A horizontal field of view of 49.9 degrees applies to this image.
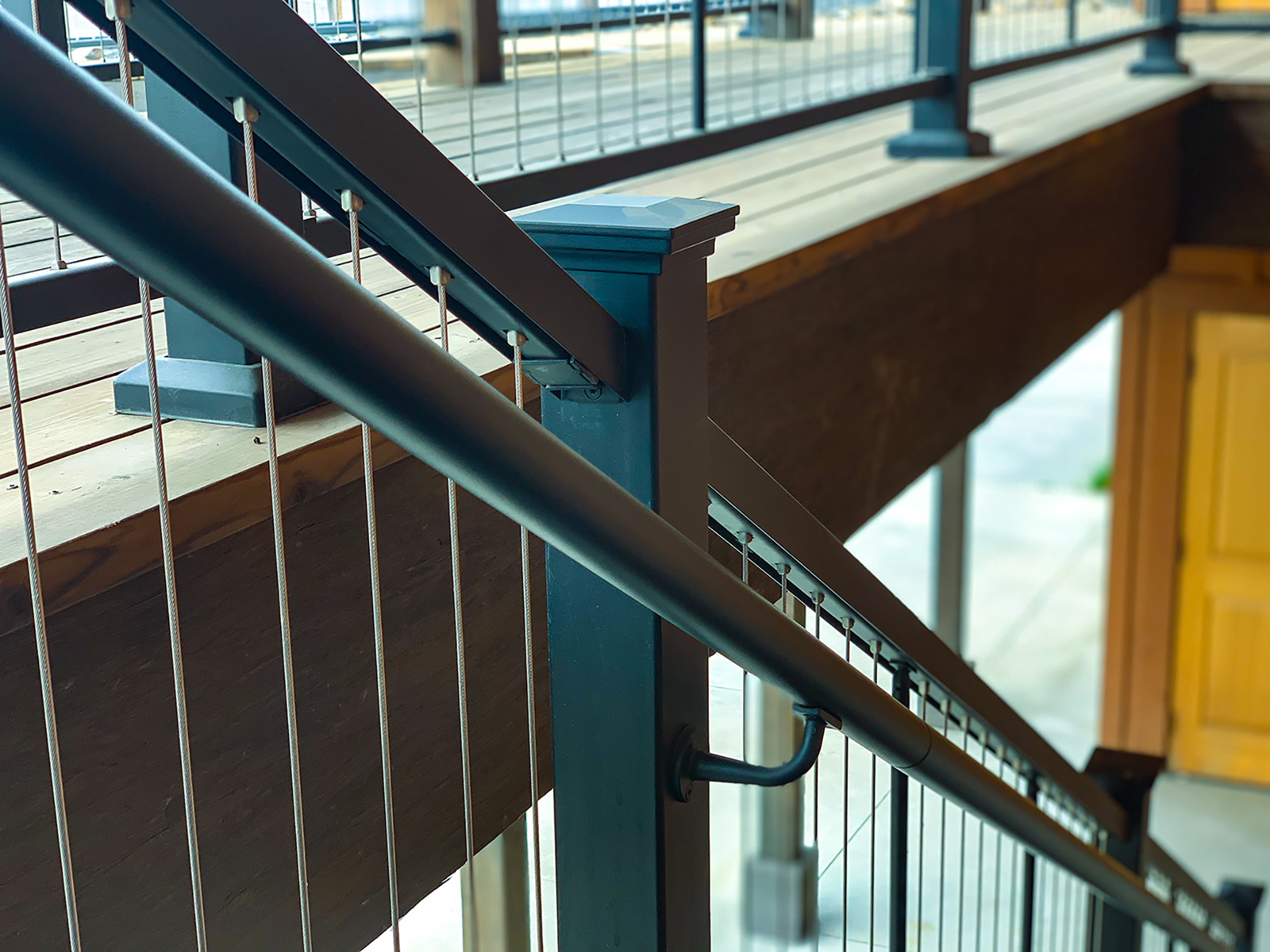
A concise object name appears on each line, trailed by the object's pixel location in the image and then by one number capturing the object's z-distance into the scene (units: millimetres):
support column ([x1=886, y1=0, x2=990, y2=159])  2898
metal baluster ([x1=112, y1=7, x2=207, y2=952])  595
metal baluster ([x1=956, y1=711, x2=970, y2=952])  1693
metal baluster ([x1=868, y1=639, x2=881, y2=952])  1289
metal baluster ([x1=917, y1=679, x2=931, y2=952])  1503
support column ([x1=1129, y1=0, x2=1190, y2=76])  4457
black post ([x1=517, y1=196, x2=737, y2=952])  835
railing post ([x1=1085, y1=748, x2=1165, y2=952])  2357
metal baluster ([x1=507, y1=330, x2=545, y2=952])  775
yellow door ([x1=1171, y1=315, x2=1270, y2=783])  4949
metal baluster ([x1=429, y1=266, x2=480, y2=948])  723
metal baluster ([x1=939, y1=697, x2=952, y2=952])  1437
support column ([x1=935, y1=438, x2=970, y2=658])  5766
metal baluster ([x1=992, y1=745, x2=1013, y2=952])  1986
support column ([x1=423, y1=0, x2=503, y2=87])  3648
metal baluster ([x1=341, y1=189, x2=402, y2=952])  677
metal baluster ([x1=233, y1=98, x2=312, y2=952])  628
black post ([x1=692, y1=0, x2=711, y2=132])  2123
